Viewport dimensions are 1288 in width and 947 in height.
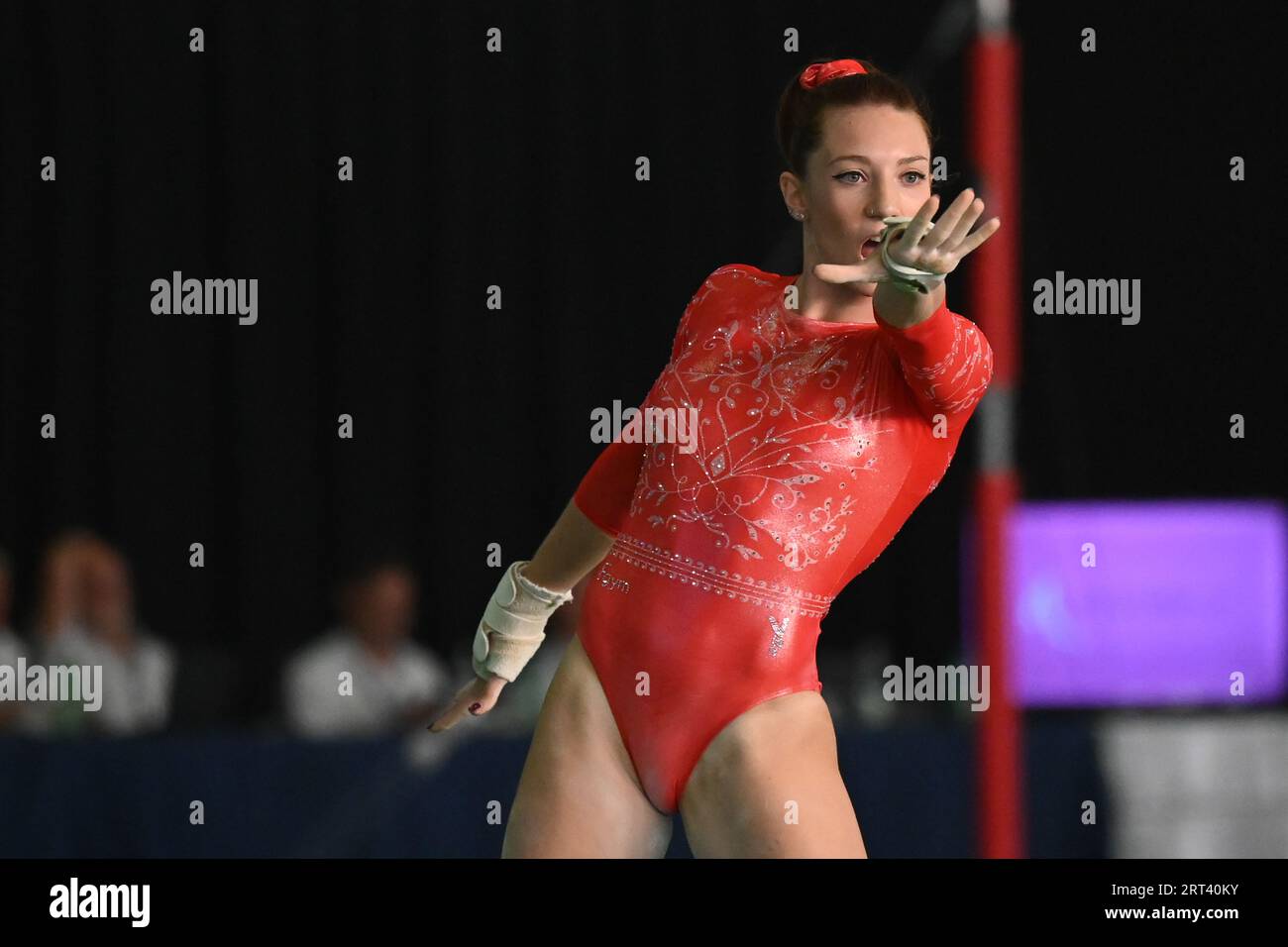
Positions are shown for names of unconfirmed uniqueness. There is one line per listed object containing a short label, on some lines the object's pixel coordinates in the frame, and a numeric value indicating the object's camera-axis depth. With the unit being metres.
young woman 4.15
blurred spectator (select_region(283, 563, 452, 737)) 9.89
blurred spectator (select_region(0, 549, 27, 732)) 9.09
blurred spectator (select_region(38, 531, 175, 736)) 9.82
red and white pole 7.32
